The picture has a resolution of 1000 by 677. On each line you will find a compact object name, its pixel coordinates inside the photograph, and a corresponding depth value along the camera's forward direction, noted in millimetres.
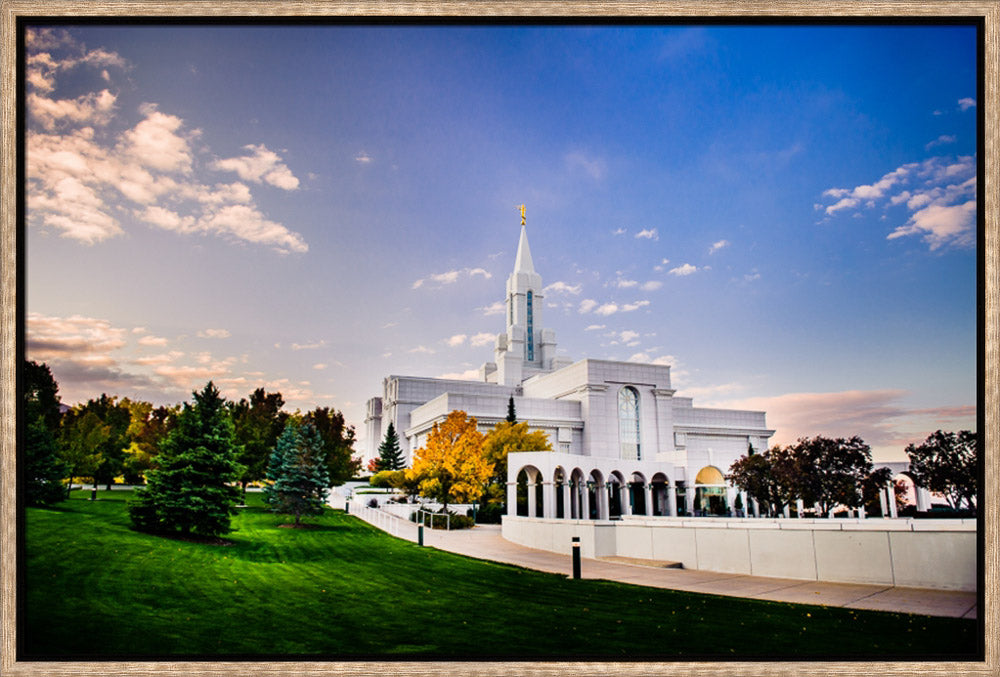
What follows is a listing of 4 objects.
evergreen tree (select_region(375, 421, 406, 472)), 58438
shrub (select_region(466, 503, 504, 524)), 29375
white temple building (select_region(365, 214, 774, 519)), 37500
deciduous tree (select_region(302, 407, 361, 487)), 30469
